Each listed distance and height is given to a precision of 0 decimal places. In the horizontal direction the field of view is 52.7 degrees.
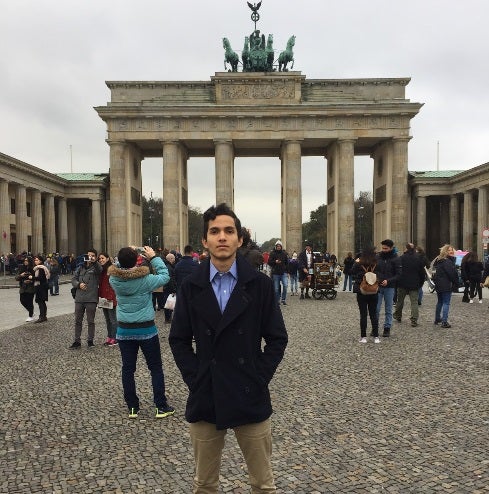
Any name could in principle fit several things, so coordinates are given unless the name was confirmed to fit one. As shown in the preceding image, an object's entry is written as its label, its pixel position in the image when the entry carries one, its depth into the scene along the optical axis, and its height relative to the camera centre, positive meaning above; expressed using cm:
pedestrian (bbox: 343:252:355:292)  2194 -160
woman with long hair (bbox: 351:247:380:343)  970 -133
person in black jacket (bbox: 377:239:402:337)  1034 -95
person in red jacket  949 -134
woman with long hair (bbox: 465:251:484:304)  1731 -153
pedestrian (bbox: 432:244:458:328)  1173 -129
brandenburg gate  4447 +941
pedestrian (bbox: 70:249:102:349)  946 -119
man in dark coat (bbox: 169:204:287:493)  266 -67
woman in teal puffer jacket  555 -101
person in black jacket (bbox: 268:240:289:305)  1659 -122
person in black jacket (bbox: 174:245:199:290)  1160 -88
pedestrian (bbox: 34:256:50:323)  1297 -144
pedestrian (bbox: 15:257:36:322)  1277 -140
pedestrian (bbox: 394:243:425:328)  1193 -117
